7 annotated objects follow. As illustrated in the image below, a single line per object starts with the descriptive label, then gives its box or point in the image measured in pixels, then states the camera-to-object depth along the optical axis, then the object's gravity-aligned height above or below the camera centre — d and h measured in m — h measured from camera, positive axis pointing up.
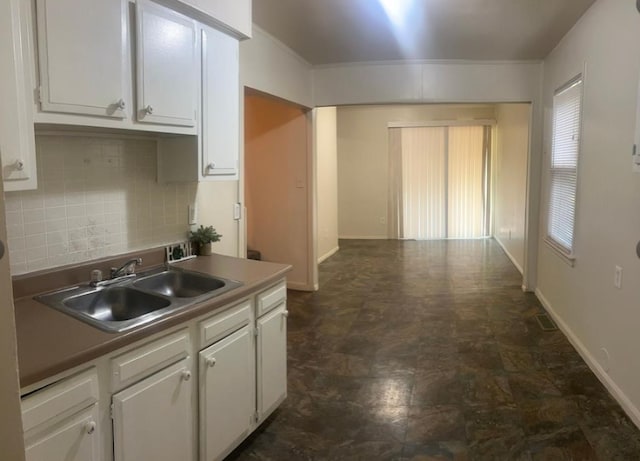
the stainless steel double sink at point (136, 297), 1.81 -0.48
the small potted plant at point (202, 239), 2.90 -0.32
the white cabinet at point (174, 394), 1.43 -0.75
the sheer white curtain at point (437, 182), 8.88 +0.09
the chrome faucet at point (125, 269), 2.30 -0.40
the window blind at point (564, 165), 3.84 +0.19
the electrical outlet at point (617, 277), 2.85 -0.54
